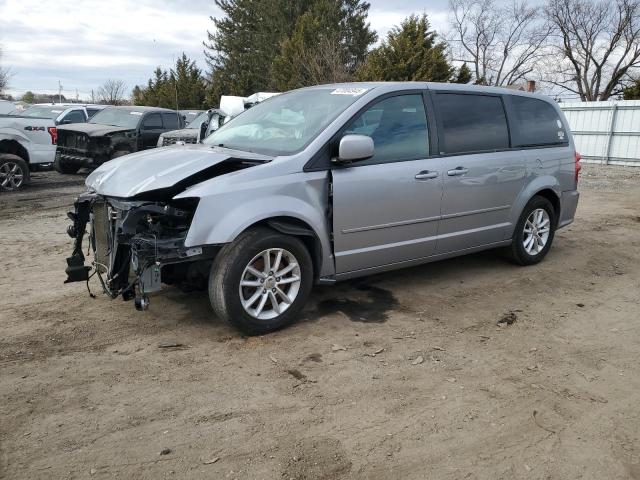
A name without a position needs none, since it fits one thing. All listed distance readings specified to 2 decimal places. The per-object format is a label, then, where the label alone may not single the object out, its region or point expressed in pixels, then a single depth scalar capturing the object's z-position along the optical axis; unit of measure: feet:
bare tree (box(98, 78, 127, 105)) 195.11
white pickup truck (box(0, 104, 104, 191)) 35.63
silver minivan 12.93
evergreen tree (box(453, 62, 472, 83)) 81.71
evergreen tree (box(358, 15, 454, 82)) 75.51
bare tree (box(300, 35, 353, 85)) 84.94
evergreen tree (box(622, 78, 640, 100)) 83.20
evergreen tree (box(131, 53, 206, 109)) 124.57
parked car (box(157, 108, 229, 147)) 41.98
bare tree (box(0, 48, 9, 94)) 157.66
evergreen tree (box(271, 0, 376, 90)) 87.61
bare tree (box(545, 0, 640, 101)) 125.49
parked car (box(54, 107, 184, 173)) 43.37
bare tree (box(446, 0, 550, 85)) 140.67
